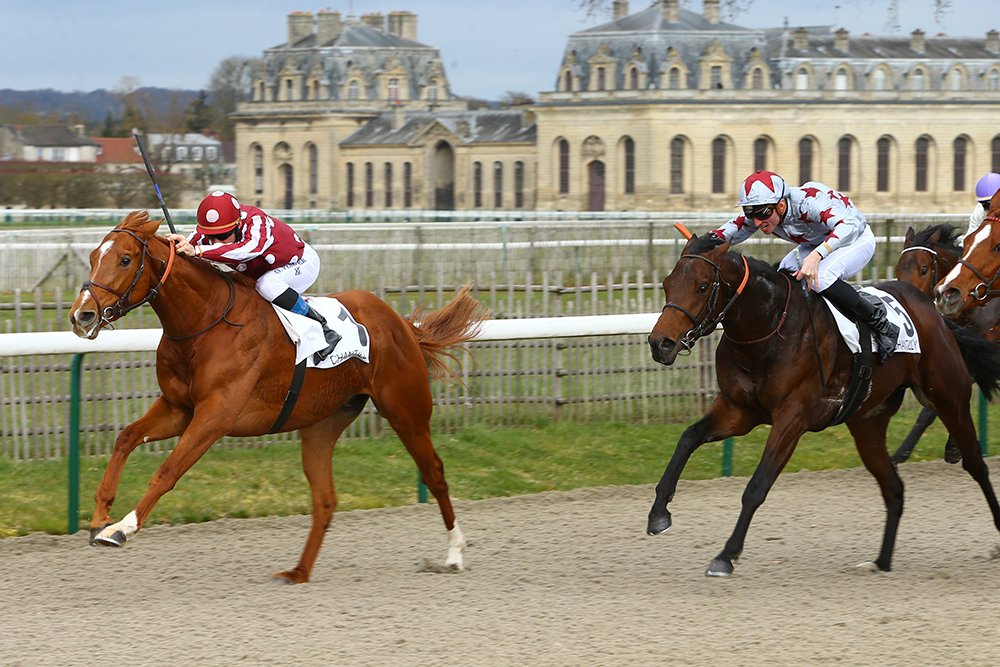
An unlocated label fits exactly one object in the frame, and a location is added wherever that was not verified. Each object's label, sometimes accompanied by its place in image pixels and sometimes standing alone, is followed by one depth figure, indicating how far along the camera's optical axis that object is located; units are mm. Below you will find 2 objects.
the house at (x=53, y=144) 180625
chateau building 117062
